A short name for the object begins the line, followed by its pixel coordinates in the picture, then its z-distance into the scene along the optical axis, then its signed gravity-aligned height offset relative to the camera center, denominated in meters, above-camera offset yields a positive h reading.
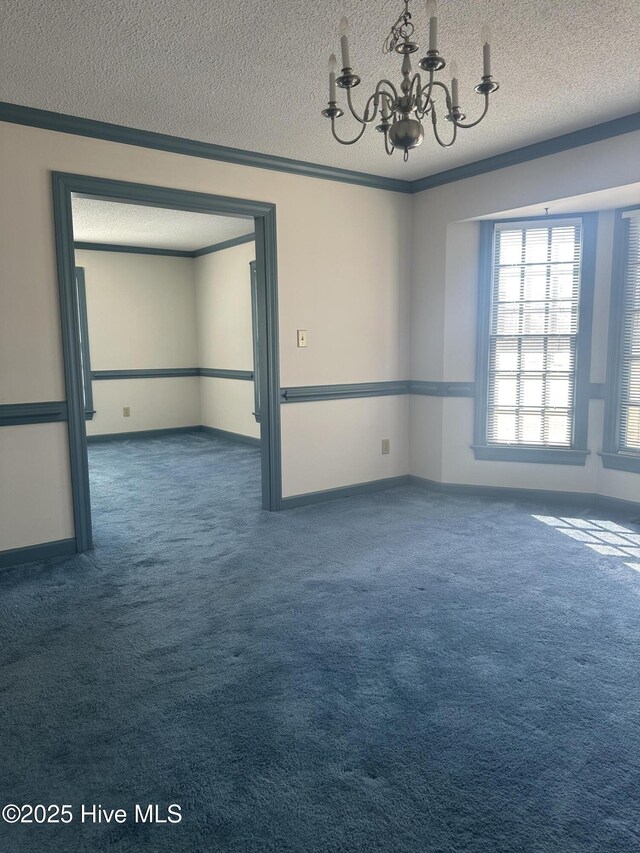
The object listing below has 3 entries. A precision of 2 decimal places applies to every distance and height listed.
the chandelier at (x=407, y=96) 1.70 +0.79
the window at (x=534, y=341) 4.43 +0.06
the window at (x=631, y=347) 4.11 +0.01
